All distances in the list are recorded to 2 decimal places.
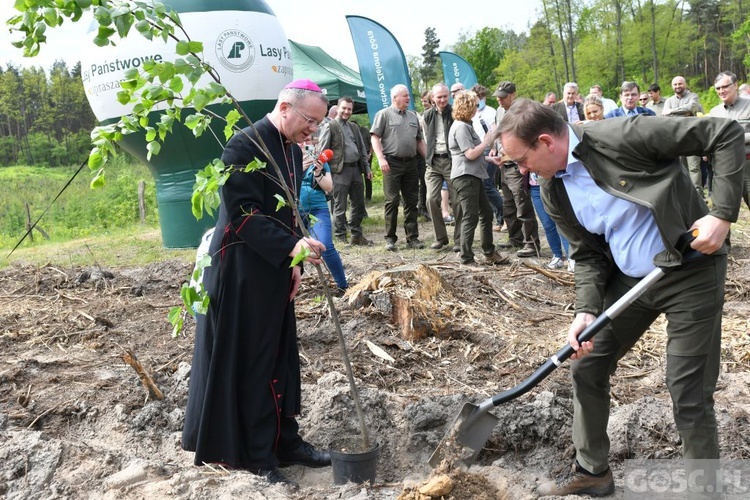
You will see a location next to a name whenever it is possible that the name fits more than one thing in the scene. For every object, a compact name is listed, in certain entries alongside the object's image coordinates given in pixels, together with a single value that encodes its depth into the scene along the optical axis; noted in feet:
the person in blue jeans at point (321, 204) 19.94
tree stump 18.37
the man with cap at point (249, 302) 10.91
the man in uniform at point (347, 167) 32.22
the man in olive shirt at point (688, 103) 38.01
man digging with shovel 8.73
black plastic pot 11.17
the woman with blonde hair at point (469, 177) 25.75
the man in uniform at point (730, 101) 26.75
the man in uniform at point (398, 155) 30.58
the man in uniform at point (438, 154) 28.96
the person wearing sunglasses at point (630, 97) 29.66
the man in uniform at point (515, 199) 27.22
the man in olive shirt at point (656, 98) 42.88
